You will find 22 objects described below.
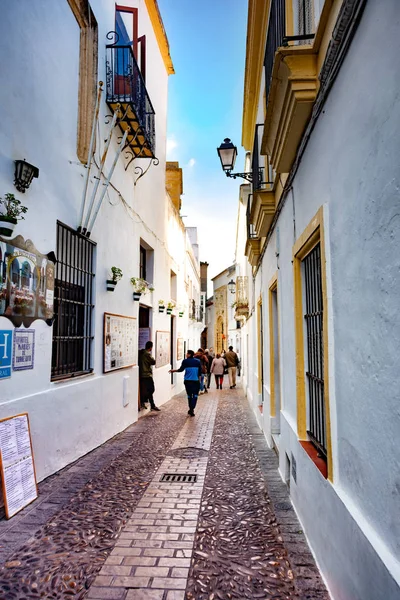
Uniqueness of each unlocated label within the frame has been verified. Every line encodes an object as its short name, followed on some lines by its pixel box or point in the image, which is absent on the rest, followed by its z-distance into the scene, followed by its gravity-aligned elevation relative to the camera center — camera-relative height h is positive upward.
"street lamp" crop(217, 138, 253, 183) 7.63 +3.53
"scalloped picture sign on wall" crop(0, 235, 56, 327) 4.25 +0.69
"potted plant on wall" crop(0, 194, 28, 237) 4.09 +1.34
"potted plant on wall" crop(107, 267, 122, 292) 7.32 +1.16
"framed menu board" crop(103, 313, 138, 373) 7.25 -0.01
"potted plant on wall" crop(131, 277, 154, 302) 8.91 +1.24
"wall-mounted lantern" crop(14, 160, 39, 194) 4.41 +1.85
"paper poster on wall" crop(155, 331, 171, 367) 11.59 -0.23
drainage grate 5.14 -1.78
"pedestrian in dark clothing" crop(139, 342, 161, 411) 10.00 -0.81
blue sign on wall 4.19 -0.10
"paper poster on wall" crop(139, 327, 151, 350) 10.90 +0.17
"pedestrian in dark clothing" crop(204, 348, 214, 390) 17.11 -1.42
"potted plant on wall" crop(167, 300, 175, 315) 13.11 +1.12
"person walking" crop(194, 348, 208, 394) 14.45 -0.92
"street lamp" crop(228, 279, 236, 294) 23.77 +3.32
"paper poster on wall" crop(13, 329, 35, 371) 4.47 -0.08
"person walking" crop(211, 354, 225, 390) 16.91 -1.19
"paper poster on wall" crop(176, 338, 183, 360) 15.42 -0.30
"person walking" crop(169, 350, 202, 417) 10.12 -0.94
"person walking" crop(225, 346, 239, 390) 17.17 -1.05
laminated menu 3.90 -1.25
